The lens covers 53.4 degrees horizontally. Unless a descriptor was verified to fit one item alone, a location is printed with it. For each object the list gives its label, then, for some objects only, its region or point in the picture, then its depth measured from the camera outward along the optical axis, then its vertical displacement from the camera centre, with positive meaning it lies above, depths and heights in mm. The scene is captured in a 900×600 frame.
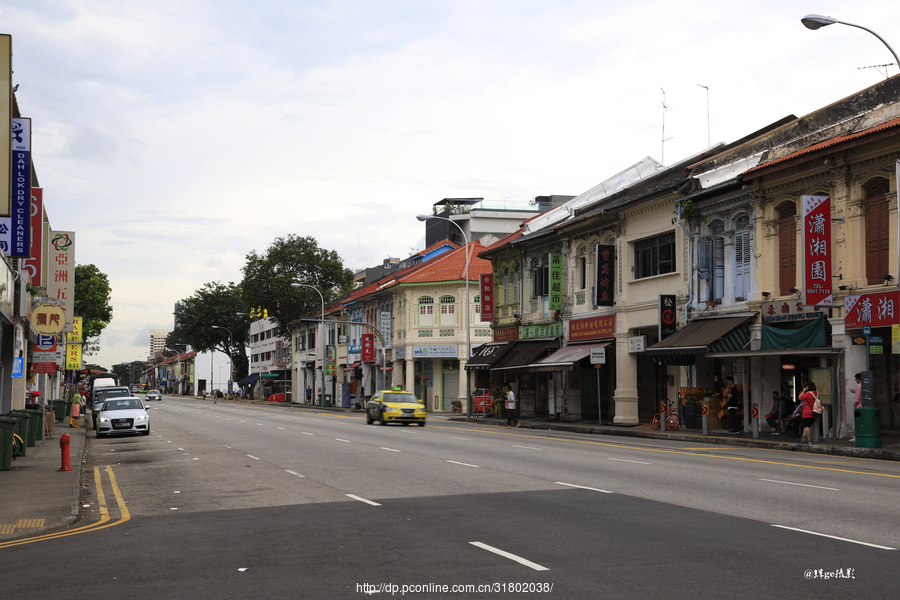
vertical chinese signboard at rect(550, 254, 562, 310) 41062 +3096
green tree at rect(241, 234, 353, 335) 82938 +7550
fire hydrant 18608 -2039
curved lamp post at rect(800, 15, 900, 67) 22000 +8167
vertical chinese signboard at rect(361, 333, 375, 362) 68812 +481
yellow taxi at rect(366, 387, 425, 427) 38625 -2383
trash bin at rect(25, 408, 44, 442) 26431 -2066
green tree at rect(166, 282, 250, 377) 108938 +4636
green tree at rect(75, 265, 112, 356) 62938 +3946
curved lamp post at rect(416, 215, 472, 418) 46019 -2186
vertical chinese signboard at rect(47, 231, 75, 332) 35688 +3455
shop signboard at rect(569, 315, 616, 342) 37344 +1059
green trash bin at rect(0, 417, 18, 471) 18875 -1864
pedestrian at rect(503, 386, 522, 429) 38375 -2329
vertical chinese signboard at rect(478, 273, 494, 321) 48656 +3138
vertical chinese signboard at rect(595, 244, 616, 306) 36812 +3097
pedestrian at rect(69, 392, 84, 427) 38344 -2481
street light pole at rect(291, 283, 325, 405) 80438 +1345
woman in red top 24047 -1628
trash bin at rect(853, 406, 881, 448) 22031 -1878
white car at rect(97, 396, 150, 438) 31953 -2323
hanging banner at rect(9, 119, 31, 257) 17750 +3364
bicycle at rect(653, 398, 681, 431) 31516 -2383
